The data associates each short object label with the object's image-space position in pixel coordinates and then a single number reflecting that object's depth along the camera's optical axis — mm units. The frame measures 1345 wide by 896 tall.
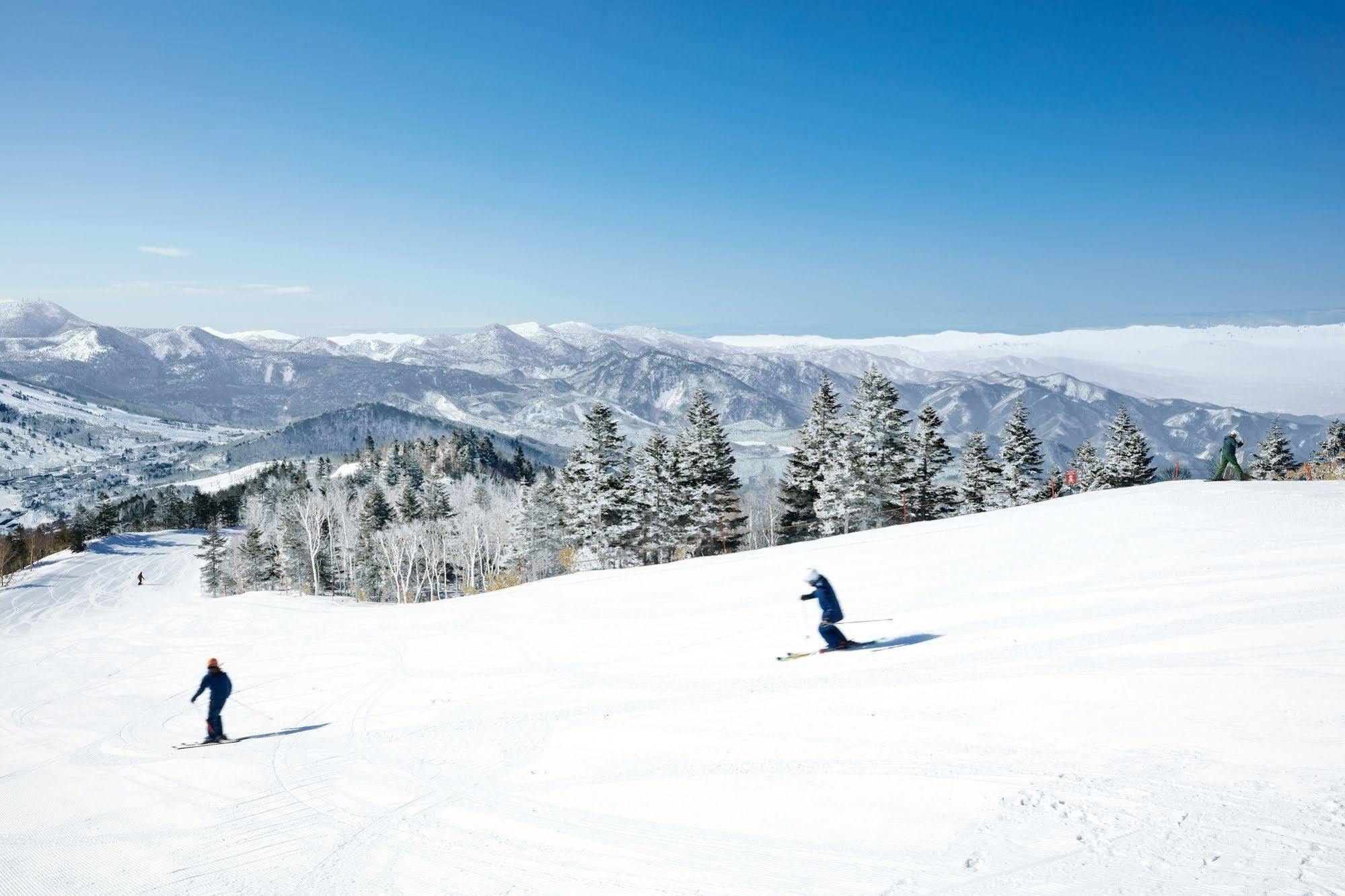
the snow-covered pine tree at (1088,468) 49188
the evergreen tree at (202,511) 120938
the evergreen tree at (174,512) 121500
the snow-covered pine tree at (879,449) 39438
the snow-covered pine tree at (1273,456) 48438
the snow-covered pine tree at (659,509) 40688
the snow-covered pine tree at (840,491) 38875
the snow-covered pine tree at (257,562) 71500
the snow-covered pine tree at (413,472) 100650
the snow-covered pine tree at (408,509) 72625
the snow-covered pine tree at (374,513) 69938
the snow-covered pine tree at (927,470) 42312
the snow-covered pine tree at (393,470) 104375
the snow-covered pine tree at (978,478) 46562
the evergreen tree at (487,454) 134050
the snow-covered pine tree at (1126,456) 47312
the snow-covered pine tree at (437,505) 75812
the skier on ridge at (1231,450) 24734
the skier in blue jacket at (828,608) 12719
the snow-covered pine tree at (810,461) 41781
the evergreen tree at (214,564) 72125
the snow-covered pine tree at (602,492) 40125
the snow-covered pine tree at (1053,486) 44406
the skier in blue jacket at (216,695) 12992
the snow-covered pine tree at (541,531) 62031
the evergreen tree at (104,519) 102500
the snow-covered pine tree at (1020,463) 45156
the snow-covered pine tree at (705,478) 41312
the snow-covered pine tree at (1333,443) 50059
